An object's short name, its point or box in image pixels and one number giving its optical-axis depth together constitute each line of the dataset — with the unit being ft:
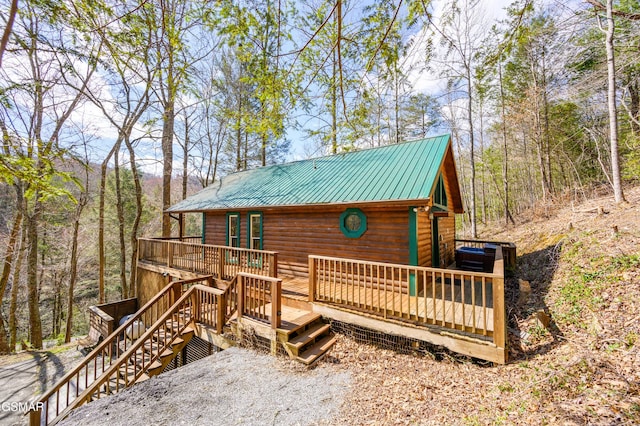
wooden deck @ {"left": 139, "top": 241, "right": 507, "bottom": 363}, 13.38
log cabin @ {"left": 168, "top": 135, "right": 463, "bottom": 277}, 21.65
